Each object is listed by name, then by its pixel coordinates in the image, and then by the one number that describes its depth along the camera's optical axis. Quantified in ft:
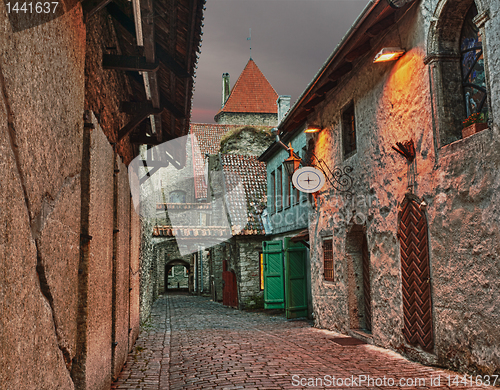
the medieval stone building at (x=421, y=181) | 16.21
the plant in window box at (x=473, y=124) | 16.55
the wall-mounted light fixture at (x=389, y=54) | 21.53
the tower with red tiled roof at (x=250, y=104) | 126.82
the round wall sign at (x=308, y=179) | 31.12
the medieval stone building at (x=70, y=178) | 6.28
